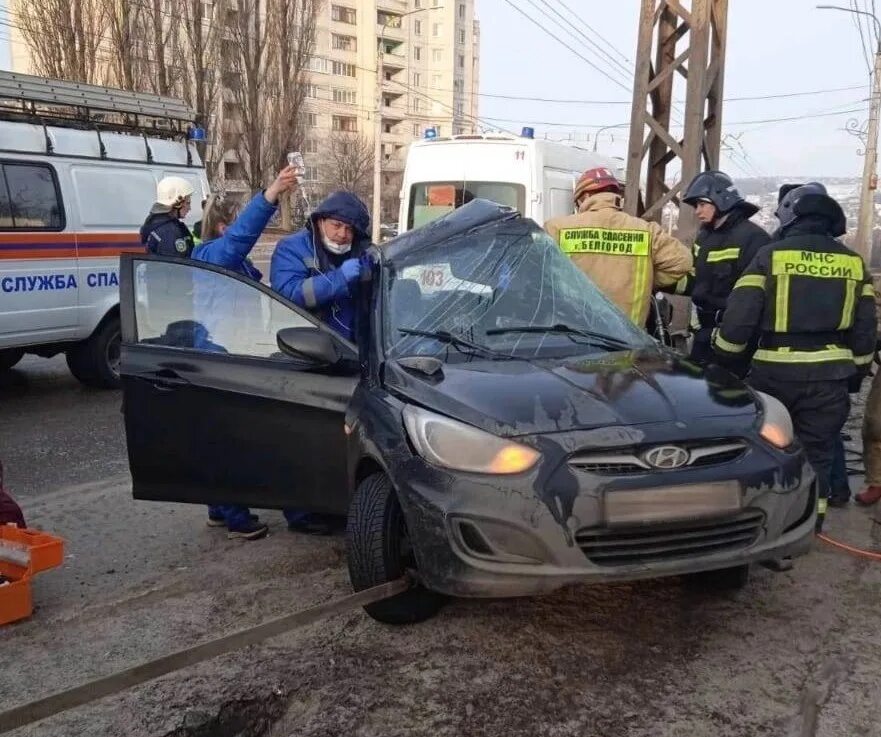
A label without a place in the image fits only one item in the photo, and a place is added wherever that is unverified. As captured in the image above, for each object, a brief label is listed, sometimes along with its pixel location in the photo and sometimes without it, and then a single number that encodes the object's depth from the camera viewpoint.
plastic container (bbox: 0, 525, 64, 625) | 3.68
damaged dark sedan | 2.93
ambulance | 10.01
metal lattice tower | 8.12
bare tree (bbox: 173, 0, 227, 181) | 28.89
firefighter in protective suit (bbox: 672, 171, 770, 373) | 5.14
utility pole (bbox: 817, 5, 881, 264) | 32.03
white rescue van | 7.89
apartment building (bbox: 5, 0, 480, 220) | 70.69
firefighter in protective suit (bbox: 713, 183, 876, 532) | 4.33
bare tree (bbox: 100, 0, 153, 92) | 25.42
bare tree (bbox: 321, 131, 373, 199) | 59.69
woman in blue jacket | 4.32
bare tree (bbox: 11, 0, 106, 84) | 23.97
